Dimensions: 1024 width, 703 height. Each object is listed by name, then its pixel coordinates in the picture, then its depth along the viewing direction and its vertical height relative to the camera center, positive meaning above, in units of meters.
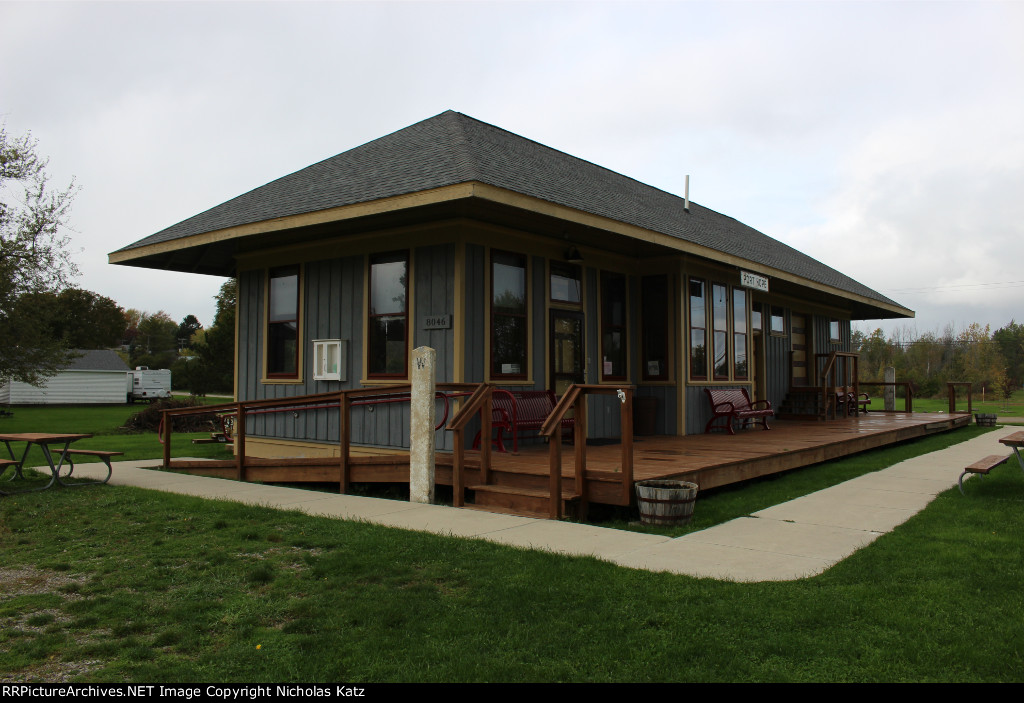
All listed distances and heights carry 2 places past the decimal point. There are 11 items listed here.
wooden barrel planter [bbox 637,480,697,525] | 6.65 -1.09
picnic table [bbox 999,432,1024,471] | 7.87 -0.61
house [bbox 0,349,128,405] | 46.44 -0.38
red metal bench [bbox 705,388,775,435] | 12.83 -0.44
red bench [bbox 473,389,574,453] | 9.28 -0.38
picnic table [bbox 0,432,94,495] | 8.75 -0.71
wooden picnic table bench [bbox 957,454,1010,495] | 7.60 -0.86
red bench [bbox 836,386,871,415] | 17.12 -0.39
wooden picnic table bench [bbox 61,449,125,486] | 9.10 -0.94
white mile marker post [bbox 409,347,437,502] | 7.89 -0.49
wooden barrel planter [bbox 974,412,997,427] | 20.30 -0.95
